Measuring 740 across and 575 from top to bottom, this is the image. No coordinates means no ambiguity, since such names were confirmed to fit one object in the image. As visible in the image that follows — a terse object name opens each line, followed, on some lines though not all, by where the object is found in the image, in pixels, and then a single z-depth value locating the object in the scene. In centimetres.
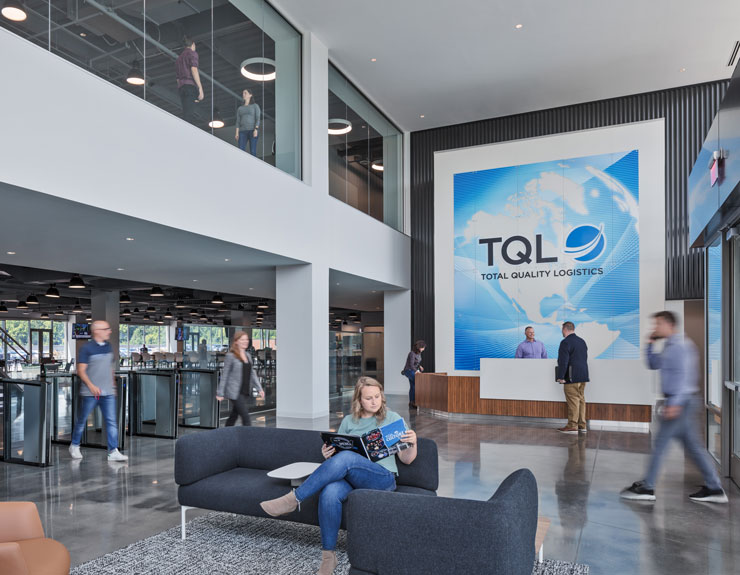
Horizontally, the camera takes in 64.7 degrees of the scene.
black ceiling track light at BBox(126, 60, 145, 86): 690
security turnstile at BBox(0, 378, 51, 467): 664
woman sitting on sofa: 333
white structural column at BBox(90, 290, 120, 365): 1686
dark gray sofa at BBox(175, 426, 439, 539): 381
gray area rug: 348
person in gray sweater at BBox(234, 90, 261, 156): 890
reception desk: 928
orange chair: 227
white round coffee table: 360
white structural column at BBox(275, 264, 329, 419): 1036
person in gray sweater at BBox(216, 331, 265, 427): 703
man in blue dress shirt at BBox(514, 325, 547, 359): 1078
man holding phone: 495
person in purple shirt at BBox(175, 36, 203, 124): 776
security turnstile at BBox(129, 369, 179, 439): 859
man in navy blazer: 888
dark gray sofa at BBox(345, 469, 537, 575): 236
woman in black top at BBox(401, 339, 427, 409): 1243
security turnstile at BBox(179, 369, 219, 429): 943
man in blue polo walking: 684
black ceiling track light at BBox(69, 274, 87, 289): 1372
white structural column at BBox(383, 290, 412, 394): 1511
